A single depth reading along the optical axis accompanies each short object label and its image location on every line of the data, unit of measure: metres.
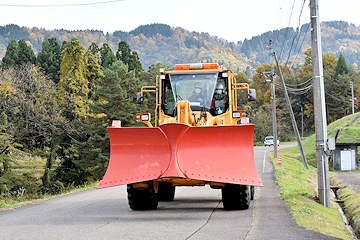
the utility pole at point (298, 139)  36.12
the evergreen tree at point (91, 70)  54.57
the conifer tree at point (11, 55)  75.00
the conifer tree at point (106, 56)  71.12
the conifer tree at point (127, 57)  74.01
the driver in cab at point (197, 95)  13.17
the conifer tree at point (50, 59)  74.19
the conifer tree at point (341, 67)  97.87
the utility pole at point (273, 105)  40.12
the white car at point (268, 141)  72.94
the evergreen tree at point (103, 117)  42.88
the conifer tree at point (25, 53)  78.31
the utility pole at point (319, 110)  14.25
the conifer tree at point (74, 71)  50.16
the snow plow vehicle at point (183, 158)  10.80
